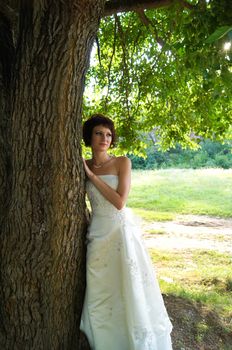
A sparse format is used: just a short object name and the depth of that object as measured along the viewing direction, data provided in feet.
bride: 10.32
